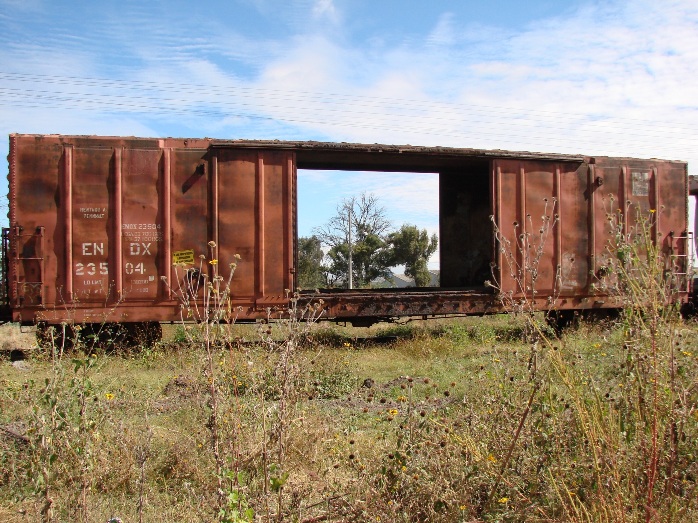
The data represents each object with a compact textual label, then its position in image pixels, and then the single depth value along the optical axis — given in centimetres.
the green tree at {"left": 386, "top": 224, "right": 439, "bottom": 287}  3441
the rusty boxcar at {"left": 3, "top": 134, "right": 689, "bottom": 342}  855
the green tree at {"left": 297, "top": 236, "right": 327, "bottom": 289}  3288
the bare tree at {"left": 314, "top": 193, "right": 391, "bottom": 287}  3503
